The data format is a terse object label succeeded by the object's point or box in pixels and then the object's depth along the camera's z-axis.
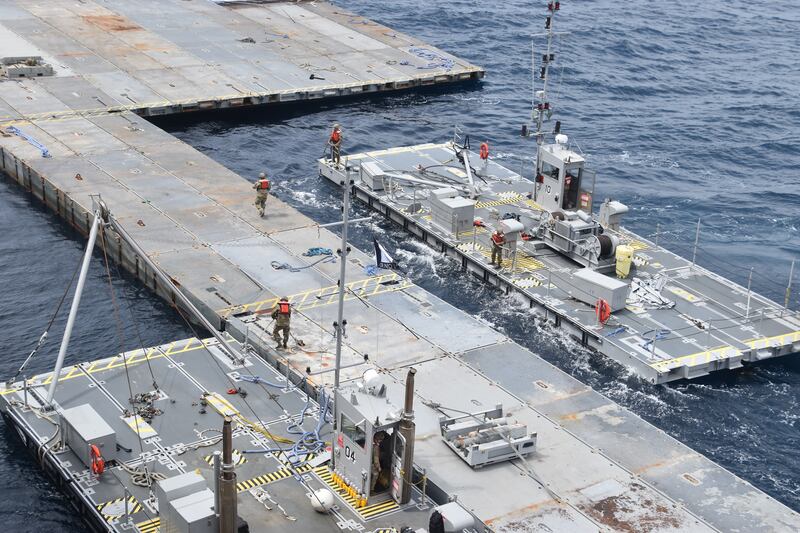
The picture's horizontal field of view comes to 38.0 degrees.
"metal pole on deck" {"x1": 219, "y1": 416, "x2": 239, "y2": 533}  34.50
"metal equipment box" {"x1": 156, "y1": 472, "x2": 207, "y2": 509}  37.00
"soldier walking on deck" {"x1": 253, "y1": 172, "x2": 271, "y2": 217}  63.06
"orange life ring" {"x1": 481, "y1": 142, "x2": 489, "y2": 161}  71.94
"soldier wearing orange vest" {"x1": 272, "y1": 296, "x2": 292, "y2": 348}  48.25
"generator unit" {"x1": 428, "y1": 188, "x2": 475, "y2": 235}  63.38
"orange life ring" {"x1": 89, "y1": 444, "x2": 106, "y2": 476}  40.50
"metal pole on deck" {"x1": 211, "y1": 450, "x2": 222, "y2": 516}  35.25
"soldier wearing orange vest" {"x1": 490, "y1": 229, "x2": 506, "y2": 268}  59.56
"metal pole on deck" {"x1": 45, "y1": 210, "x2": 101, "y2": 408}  43.03
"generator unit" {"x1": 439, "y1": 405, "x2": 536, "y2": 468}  41.81
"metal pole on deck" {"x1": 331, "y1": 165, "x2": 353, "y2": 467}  39.35
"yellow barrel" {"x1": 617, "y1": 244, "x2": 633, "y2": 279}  58.59
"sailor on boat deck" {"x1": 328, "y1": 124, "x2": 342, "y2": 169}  72.38
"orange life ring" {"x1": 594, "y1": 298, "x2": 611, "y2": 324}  54.34
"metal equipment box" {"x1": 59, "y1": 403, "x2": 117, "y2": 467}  41.12
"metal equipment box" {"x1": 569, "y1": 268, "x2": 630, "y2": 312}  55.44
